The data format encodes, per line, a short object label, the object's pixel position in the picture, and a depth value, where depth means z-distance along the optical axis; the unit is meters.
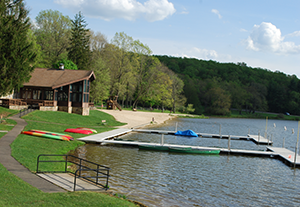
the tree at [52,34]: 57.49
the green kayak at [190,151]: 23.73
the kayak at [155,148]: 24.36
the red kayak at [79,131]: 27.45
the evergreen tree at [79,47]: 55.41
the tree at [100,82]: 56.70
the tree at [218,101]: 109.62
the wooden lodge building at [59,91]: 38.59
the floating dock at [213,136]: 36.62
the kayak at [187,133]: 35.00
